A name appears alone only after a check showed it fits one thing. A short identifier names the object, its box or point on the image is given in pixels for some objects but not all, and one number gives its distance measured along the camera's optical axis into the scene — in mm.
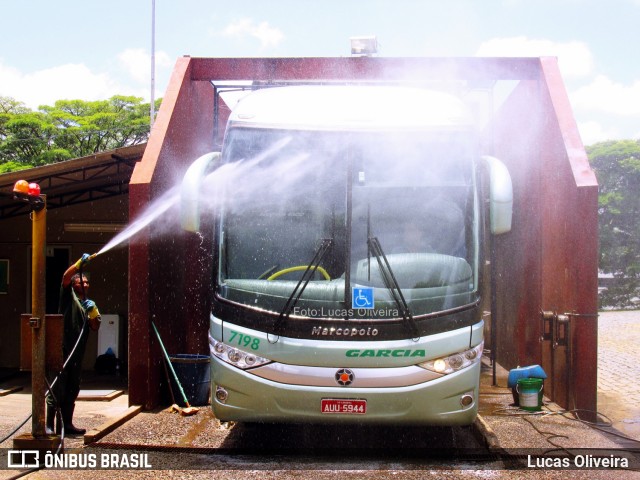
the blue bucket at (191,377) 8609
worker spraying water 7199
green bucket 8492
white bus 6281
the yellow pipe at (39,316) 6320
